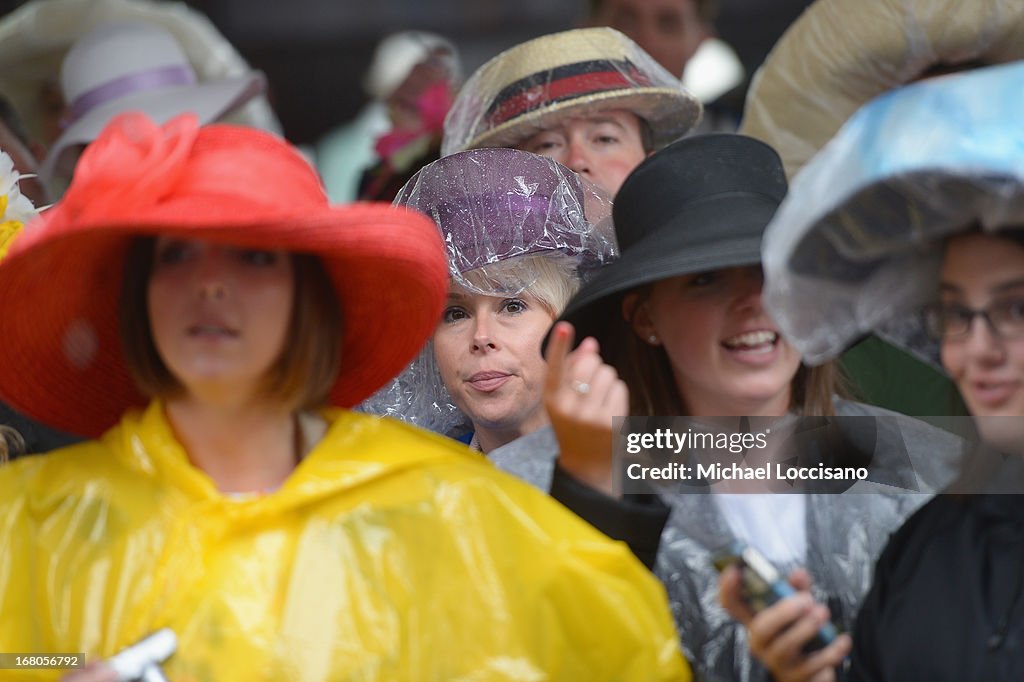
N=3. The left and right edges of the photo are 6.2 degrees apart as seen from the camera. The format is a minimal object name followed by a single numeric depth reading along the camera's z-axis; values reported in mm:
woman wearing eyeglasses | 8726
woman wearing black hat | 8991
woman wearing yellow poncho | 8792
